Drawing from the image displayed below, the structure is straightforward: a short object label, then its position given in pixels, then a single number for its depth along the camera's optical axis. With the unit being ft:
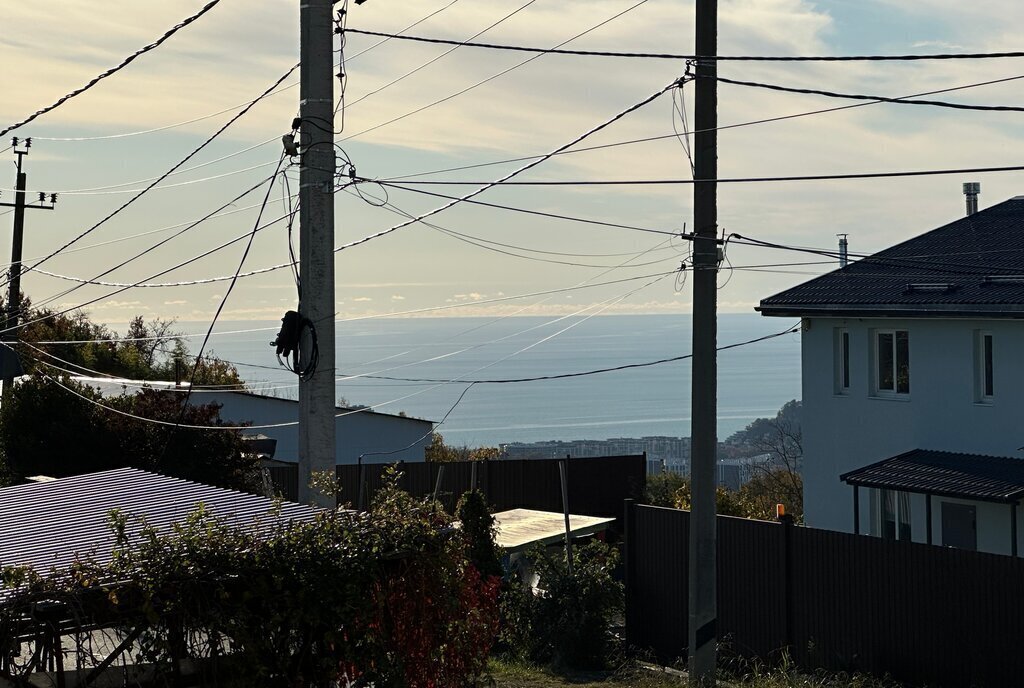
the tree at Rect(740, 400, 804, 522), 119.34
